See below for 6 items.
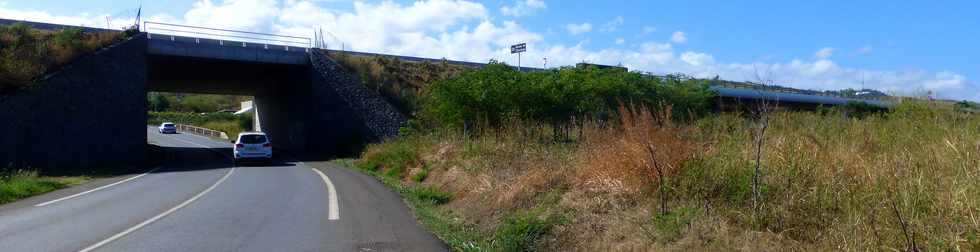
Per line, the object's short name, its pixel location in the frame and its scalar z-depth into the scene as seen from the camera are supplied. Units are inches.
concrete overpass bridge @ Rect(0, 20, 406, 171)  1075.9
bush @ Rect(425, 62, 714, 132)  903.7
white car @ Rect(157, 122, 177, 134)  3097.9
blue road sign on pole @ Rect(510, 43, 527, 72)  1776.9
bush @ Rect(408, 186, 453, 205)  567.2
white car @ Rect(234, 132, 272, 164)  1206.3
